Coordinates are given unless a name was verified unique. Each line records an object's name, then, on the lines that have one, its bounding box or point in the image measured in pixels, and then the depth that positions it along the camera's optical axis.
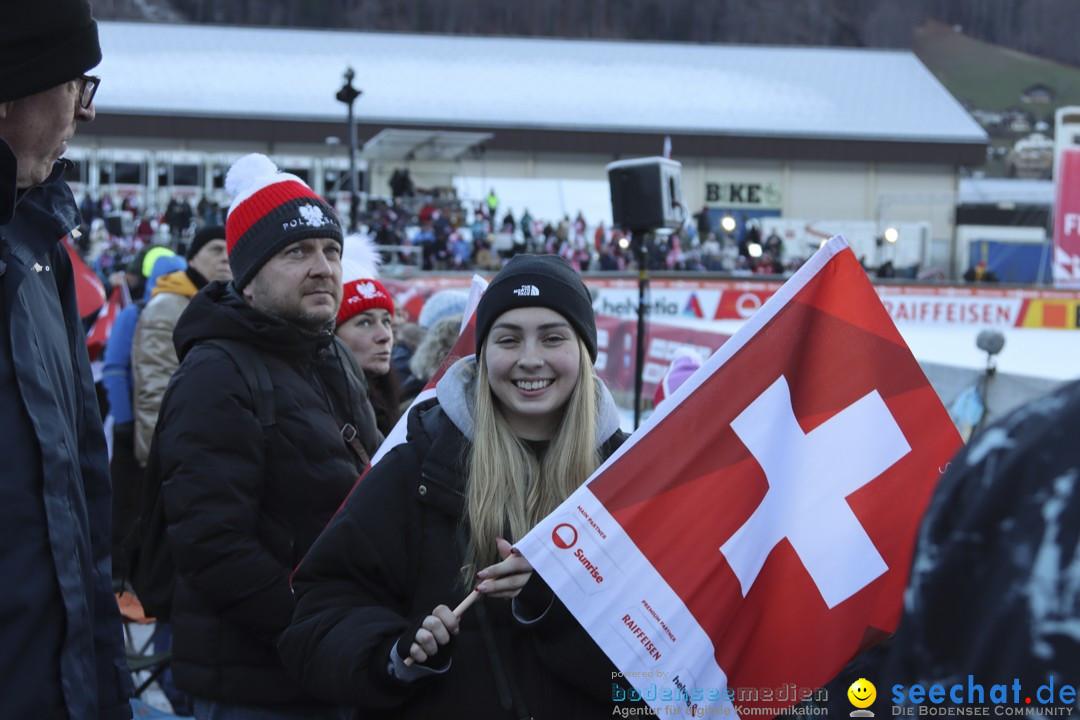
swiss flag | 2.36
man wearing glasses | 1.99
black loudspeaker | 8.23
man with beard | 3.05
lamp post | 18.42
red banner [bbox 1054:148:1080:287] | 25.38
